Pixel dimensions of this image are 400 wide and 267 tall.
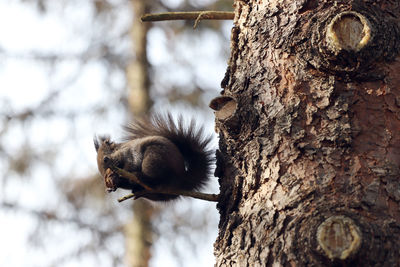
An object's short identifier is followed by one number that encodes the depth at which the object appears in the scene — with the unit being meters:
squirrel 5.23
